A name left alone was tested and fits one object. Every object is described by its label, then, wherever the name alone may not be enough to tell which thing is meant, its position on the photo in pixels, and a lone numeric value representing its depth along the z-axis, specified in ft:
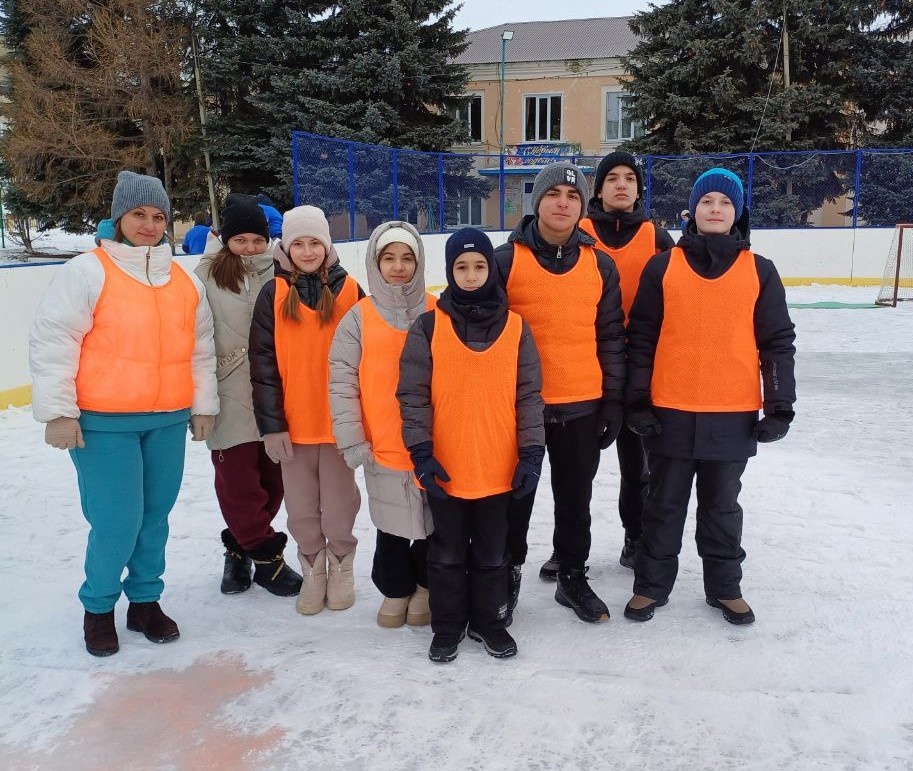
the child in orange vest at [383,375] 8.63
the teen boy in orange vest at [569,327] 8.80
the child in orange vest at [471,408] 8.06
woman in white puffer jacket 7.88
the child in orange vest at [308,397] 9.09
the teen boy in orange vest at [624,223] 9.91
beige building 91.25
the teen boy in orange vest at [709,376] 8.66
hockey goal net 42.81
